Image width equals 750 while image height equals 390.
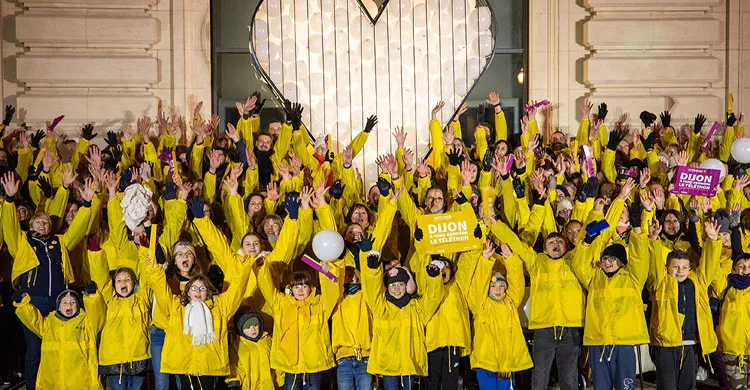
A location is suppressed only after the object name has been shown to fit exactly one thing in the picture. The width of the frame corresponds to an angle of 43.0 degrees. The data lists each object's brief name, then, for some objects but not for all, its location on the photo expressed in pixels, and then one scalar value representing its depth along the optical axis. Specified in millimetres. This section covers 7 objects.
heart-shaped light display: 11734
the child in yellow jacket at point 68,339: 7605
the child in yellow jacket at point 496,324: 7723
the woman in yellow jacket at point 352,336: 7699
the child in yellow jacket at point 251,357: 7683
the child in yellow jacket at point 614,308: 7738
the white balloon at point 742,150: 10266
